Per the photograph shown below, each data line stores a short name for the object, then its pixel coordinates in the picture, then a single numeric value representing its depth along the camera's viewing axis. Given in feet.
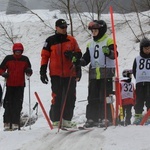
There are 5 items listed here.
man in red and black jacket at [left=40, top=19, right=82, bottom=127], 38.09
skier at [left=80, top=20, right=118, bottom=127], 37.45
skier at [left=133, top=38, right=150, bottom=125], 42.70
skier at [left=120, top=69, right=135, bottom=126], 50.16
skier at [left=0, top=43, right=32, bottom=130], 43.93
